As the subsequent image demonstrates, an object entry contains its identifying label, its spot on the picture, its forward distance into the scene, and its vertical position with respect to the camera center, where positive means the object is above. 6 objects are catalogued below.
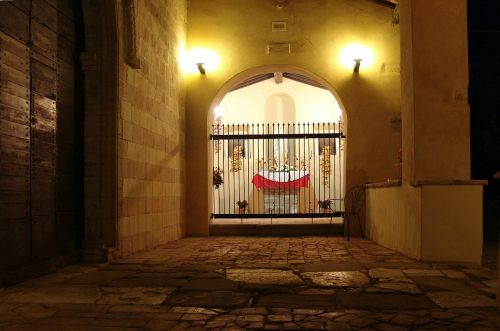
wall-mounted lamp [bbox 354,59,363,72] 9.40 +2.26
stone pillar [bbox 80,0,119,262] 5.72 +0.71
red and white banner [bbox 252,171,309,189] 13.17 +0.09
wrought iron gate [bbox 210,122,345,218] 13.34 +0.18
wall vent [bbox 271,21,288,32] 9.76 +3.08
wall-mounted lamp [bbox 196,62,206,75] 9.51 +2.23
